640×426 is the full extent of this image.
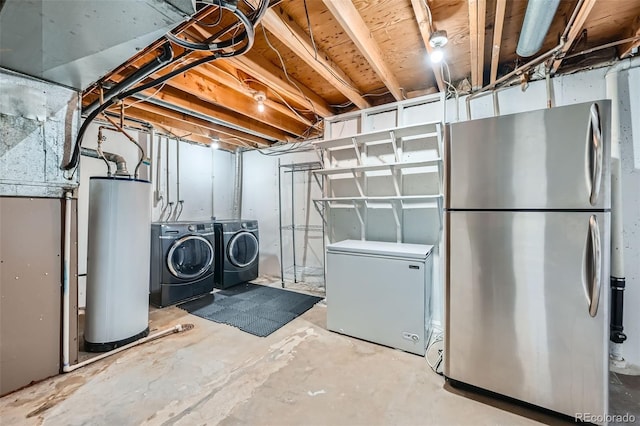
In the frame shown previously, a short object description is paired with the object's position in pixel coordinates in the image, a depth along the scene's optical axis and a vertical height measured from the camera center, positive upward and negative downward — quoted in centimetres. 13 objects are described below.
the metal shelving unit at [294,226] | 392 -15
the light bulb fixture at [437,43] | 173 +118
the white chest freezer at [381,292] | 216 -67
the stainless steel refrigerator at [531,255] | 136 -22
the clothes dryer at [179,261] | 305 -56
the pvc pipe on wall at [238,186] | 475 +53
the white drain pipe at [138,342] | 190 -109
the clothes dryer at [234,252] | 372 -54
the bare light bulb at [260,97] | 268 +122
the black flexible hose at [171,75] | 126 +92
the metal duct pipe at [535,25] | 136 +110
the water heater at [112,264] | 214 -41
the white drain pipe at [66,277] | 184 -44
